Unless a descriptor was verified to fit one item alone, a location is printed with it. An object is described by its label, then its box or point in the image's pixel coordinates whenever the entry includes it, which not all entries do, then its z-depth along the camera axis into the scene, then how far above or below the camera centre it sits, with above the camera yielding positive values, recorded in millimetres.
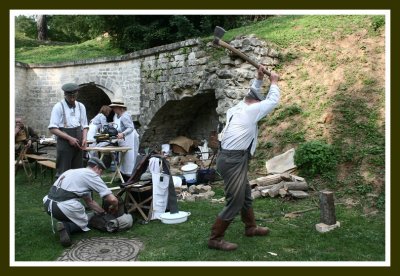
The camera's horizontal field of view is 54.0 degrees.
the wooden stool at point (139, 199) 5992 -968
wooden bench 9391 -483
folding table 8002 -248
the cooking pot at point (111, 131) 8688 +138
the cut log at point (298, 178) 7066 -741
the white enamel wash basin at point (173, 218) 5746 -1179
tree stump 5258 -955
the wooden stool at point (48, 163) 8738 -586
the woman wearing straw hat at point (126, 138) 8586 -17
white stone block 5180 -1194
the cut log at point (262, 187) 7139 -919
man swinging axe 4500 -186
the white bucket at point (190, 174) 8492 -800
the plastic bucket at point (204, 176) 8531 -843
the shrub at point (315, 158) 7211 -386
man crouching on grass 5020 -740
